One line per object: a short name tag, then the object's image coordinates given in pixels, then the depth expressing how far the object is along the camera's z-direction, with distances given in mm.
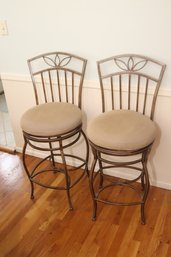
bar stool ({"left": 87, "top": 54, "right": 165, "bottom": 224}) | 1530
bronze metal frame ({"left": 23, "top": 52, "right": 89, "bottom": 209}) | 1858
